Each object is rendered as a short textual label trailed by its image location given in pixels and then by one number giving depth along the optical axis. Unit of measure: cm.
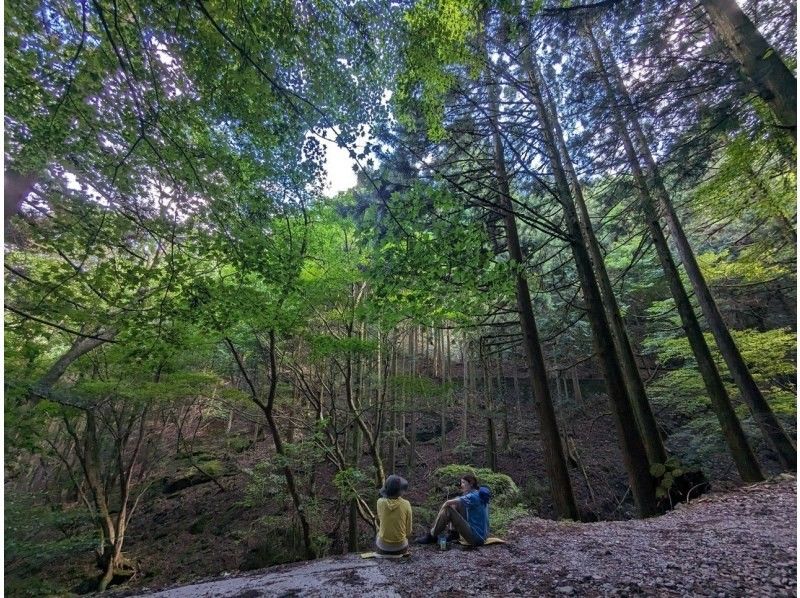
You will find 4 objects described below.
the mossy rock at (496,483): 872
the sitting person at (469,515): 466
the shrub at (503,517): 623
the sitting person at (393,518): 448
